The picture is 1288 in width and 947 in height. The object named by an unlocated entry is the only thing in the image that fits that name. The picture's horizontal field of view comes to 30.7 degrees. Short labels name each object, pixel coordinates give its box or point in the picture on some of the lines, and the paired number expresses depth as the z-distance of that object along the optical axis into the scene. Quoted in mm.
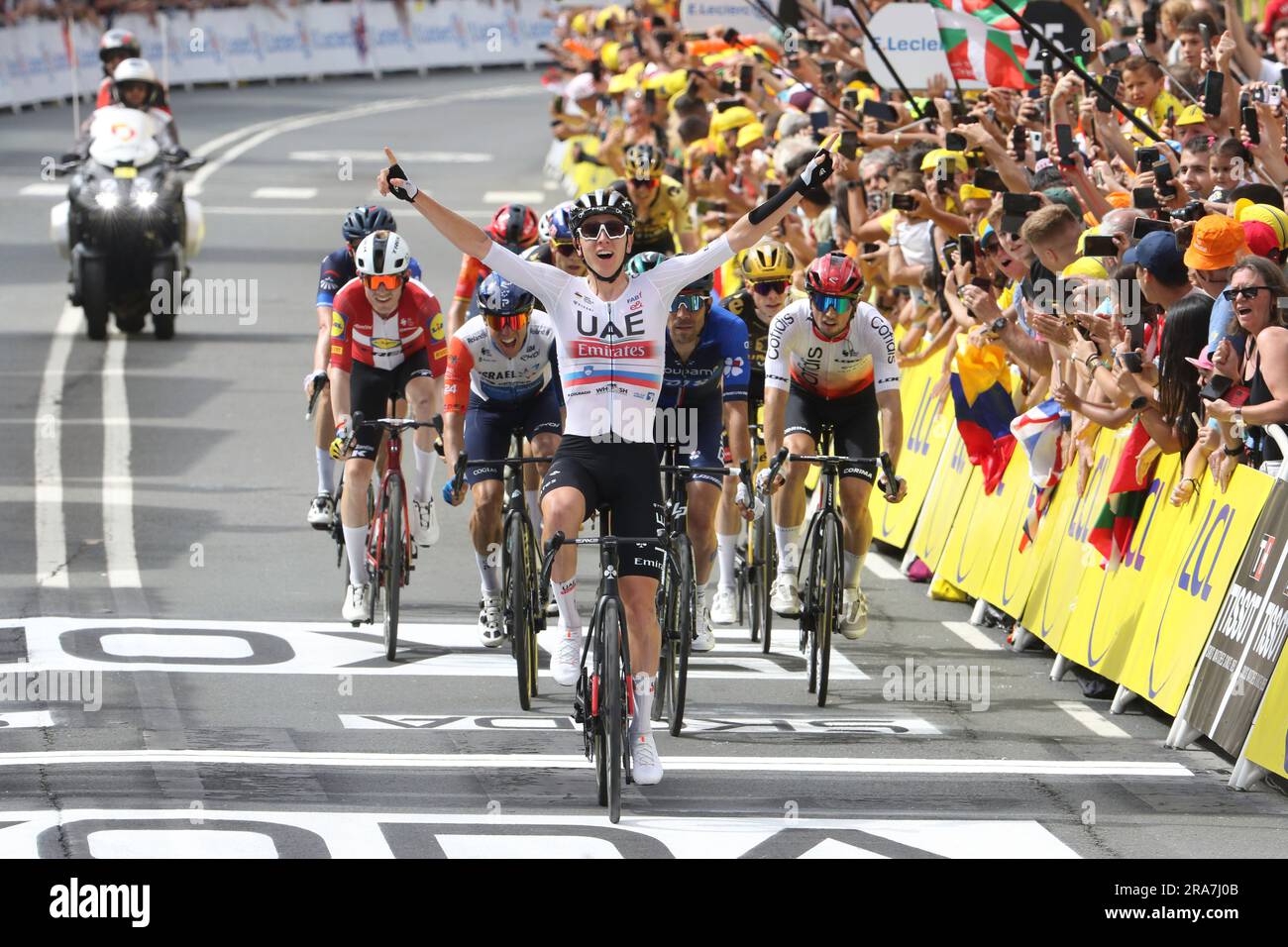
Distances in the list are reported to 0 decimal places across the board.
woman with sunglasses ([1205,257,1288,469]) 9867
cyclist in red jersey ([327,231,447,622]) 12375
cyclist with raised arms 9352
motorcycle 22297
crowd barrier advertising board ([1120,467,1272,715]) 10141
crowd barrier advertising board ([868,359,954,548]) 14797
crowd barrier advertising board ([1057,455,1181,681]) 10969
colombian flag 13430
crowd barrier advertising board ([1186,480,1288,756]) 9562
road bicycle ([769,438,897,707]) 11156
